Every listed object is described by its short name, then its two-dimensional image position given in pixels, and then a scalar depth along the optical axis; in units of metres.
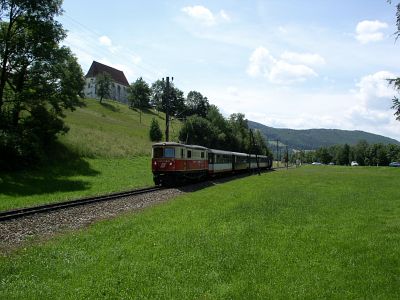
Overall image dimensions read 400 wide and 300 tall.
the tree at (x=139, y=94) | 152.75
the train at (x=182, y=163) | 32.59
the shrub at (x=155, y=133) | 78.50
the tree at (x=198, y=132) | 84.50
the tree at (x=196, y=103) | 151.62
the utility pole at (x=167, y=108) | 43.81
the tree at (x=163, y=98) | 151.88
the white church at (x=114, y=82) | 160.50
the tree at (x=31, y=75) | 33.42
